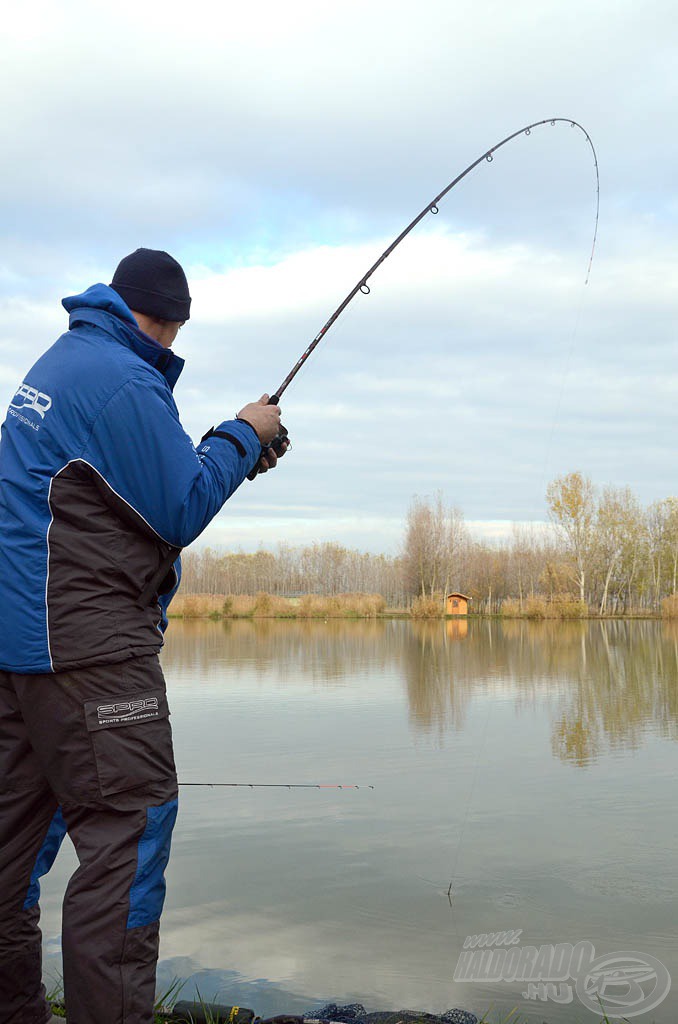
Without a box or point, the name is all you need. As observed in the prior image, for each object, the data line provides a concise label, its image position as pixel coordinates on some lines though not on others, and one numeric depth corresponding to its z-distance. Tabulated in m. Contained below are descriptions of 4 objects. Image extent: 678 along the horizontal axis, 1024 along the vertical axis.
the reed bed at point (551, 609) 38.62
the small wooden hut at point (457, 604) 41.50
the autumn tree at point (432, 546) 41.19
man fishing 1.73
